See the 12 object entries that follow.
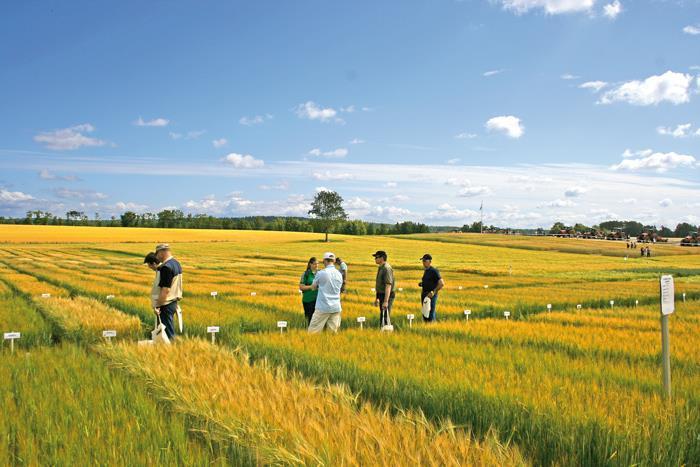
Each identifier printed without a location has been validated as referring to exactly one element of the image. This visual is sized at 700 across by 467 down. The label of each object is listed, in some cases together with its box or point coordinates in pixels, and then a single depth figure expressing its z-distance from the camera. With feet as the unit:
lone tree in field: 349.84
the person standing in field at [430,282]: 43.09
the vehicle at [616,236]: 386.81
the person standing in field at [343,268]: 55.77
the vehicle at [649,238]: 359.25
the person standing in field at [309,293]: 42.30
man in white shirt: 36.45
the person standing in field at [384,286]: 41.34
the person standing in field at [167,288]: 32.24
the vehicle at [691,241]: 329.15
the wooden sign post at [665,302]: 21.12
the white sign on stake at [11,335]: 29.55
